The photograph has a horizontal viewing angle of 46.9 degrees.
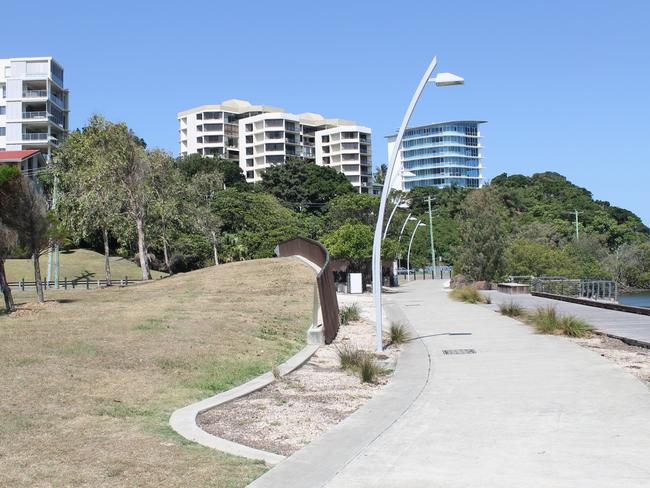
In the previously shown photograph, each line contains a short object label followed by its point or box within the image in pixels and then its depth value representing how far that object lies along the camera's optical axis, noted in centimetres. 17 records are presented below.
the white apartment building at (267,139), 13788
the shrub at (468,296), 3312
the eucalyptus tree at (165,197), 5784
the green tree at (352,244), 5078
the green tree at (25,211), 2167
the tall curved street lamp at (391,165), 1516
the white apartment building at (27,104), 9331
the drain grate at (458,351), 1541
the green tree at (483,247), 5912
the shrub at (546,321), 1804
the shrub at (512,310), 2380
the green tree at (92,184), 4747
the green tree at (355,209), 7400
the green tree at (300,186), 10956
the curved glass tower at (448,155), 19200
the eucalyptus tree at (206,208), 6688
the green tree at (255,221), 7088
